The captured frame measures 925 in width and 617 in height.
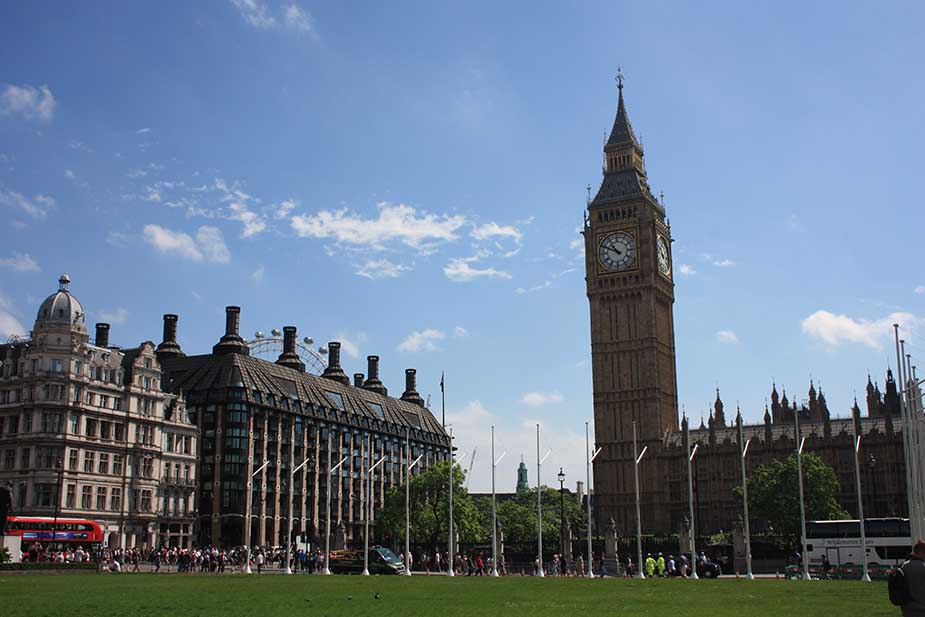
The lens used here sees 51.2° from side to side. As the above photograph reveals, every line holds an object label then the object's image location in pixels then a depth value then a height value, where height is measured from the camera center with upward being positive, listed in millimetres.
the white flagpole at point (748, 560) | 56034 -3743
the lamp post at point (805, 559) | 54375 -3638
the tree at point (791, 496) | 89312 -181
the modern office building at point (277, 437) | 105438 +7624
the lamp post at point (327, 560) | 65938 -4196
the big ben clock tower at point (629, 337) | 129500 +21945
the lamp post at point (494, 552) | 63250 -3614
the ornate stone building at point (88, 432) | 83562 +6250
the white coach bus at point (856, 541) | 65938 -3280
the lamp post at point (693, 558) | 55703 -3663
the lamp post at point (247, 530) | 102906 -3174
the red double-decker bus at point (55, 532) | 71375 -2200
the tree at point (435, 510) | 91500 -1217
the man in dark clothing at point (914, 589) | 14977 -1465
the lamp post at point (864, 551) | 51438 -3106
